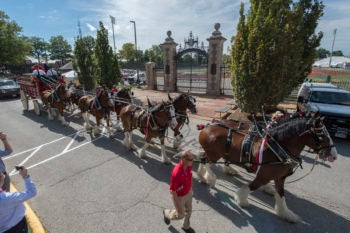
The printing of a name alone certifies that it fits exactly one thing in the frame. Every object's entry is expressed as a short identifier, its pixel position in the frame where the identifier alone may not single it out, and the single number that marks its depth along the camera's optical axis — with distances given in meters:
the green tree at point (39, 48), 77.94
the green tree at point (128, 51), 72.19
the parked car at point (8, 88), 16.82
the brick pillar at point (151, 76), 19.27
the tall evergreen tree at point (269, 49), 6.48
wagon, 10.81
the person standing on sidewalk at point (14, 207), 2.25
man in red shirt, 3.04
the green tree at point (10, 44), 30.65
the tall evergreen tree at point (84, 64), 16.69
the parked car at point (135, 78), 28.95
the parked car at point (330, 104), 7.03
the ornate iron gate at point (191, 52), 16.40
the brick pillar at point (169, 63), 17.31
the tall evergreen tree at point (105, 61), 14.58
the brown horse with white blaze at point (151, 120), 5.53
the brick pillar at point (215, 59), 14.84
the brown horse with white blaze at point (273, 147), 3.21
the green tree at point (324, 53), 107.57
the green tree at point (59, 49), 80.20
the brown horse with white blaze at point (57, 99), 9.26
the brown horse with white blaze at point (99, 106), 7.59
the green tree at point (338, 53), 118.41
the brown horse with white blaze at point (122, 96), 7.86
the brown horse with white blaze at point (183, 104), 6.11
